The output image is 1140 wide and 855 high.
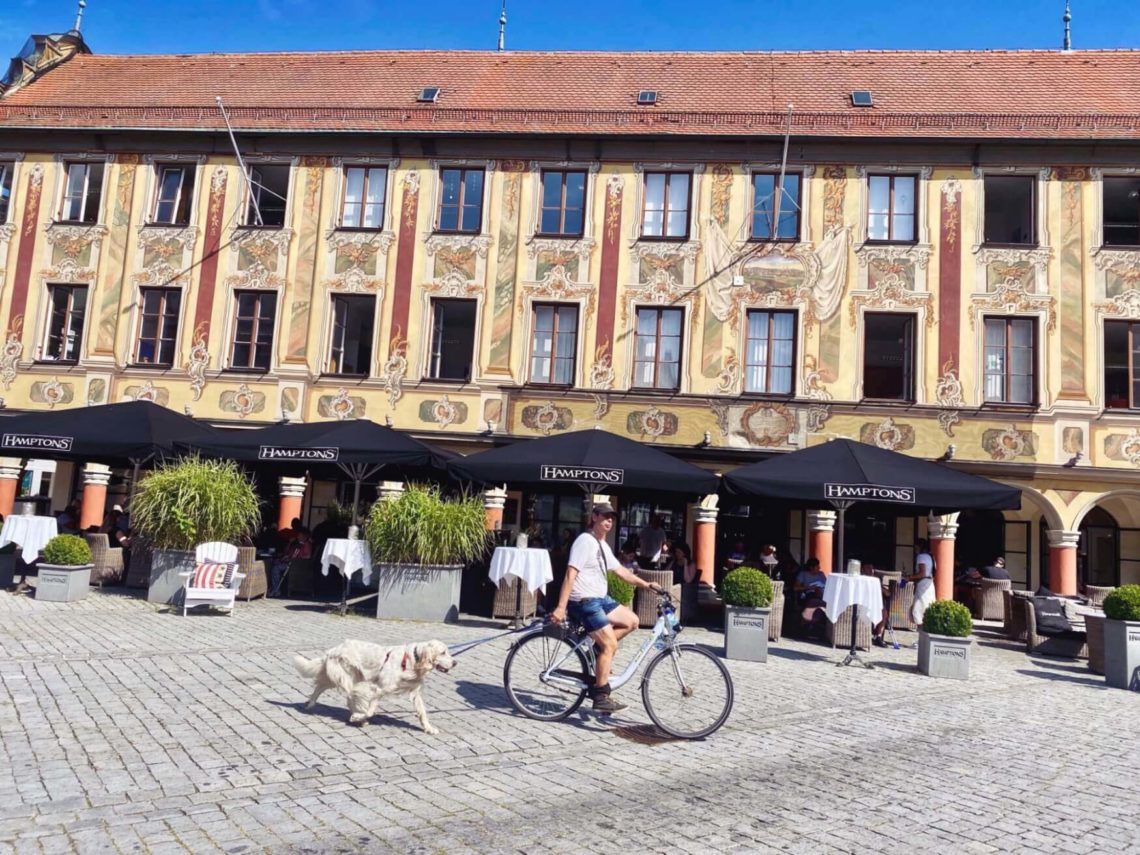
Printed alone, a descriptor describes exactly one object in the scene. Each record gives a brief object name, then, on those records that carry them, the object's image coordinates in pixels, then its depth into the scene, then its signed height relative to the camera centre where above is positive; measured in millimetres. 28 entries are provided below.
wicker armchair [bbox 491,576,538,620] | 12148 -988
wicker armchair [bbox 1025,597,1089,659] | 12359 -1160
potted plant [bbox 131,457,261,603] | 12258 -109
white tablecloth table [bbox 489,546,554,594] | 11234 -469
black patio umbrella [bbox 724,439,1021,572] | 10992 +837
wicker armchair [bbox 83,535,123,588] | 13734 -894
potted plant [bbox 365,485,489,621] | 11805 -394
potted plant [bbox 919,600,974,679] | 9891 -983
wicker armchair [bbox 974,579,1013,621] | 16672 -784
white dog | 6305 -1073
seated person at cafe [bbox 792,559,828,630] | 12203 -707
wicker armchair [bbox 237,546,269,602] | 12633 -864
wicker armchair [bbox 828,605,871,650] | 11422 -1105
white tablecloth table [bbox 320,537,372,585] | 12055 -509
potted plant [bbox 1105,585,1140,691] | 10062 -846
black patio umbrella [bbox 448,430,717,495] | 11883 +867
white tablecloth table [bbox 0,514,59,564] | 12562 -485
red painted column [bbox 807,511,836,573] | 16391 +239
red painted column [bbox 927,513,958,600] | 16562 +138
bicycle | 6418 -1064
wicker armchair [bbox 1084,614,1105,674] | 11078 -1002
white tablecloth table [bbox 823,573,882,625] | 10398 -546
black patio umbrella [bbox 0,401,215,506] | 13297 +1056
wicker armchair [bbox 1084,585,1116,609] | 15375 -528
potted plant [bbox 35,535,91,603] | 11836 -909
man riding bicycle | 6598 -510
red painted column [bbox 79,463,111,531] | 17891 +220
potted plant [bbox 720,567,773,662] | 10117 -853
